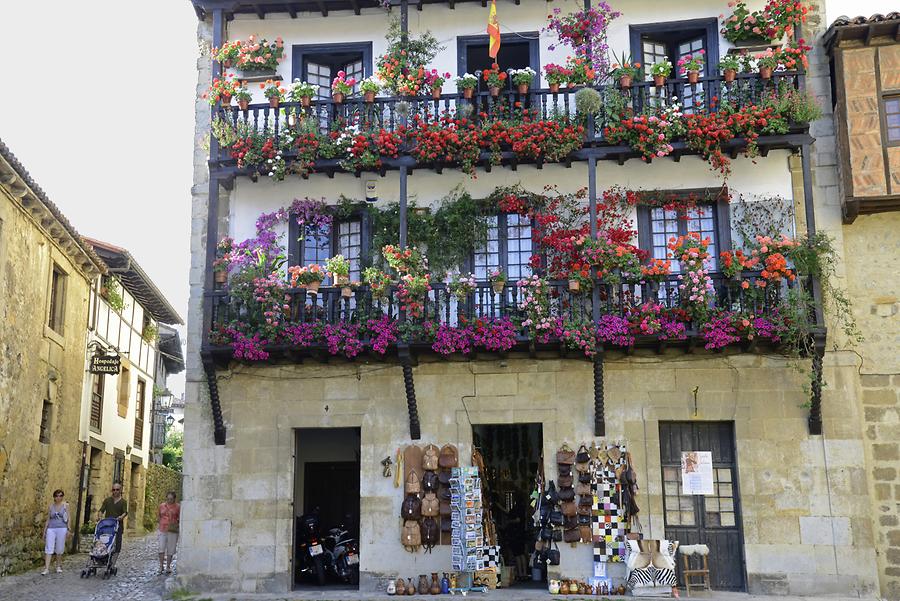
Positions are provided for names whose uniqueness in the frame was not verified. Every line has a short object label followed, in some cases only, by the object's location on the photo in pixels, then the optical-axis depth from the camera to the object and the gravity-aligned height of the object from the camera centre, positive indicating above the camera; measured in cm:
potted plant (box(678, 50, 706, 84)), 1483 +619
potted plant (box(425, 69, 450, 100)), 1525 +616
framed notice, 1441 +34
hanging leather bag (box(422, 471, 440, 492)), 1460 +25
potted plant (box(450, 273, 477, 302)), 1436 +295
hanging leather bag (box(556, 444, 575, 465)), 1445 +59
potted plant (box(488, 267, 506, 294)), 1435 +303
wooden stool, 1381 -98
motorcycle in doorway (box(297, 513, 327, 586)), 1554 -76
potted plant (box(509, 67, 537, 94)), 1508 +612
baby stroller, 1683 -75
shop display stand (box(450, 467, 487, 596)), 1430 -39
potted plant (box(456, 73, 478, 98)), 1505 +606
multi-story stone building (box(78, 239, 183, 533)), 2328 +303
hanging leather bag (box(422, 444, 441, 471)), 1466 +60
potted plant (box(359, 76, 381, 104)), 1534 +609
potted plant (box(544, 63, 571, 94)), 1508 +615
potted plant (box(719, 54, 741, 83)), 1479 +615
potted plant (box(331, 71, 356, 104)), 1540 +616
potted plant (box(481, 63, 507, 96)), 1513 +613
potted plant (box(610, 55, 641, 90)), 1492 +613
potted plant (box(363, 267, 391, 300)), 1445 +304
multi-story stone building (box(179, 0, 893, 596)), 1413 +267
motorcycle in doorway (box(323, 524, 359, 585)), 1530 -82
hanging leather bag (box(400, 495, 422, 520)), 1452 -13
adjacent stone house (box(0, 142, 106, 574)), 1733 +277
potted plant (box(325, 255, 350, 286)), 1475 +330
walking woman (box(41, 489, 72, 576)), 1689 -39
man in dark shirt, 1726 -9
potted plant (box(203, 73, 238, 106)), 1556 +619
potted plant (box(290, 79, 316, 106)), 1536 +606
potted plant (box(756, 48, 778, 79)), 1471 +615
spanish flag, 1508 +676
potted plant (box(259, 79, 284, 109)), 1540 +606
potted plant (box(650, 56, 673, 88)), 1488 +613
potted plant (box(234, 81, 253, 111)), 1545 +602
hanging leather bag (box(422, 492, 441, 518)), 1451 -9
